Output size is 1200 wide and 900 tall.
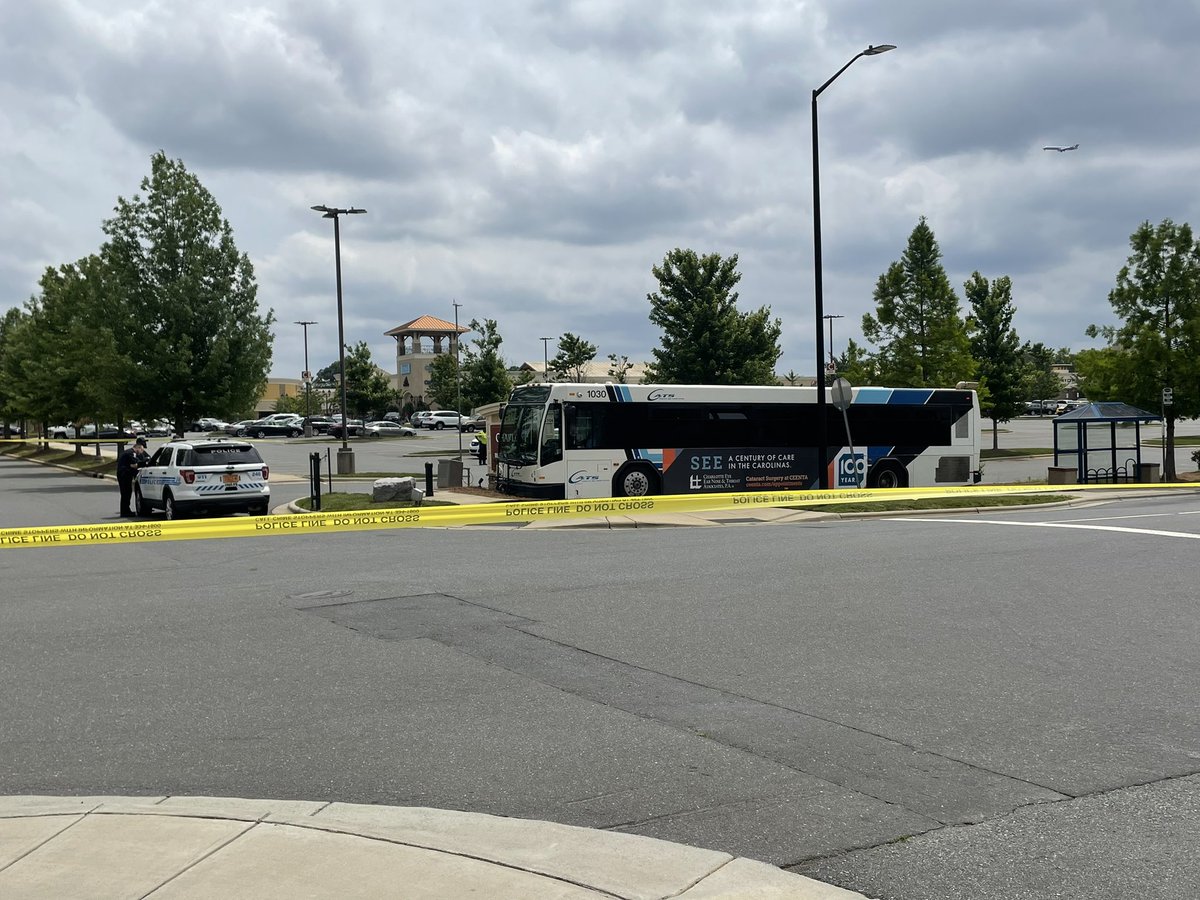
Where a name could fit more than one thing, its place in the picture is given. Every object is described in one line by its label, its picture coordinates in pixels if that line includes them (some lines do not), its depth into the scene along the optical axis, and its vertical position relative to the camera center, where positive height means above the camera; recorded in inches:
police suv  848.3 -35.2
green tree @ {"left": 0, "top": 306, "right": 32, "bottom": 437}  2120.4 +149.5
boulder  951.6 -53.2
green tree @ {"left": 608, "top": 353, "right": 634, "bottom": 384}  3442.4 +191.6
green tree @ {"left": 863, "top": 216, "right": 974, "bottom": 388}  1748.3 +145.0
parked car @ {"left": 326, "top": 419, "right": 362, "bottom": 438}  3435.0 +1.2
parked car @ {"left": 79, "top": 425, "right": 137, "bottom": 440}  3453.5 +12.0
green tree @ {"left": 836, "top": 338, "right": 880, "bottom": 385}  1803.6 +75.9
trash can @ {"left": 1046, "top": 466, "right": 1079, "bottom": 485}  1150.2 -65.7
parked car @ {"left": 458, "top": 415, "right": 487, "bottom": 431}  3257.4 +5.2
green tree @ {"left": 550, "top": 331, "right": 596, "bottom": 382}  3320.6 +206.5
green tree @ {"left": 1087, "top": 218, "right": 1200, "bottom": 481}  1346.0 +106.4
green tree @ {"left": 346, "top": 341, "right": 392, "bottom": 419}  3814.0 +159.0
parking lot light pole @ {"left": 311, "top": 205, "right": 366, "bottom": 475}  1428.4 +126.2
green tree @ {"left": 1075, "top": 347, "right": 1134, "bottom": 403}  1385.3 +50.1
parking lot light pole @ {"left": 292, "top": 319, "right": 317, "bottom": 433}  3512.6 +141.2
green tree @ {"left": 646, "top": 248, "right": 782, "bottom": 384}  2060.8 +176.5
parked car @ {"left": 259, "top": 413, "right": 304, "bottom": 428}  3789.4 +44.5
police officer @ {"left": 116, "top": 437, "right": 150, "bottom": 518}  925.2 -27.3
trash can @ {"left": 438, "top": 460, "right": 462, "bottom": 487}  1154.0 -48.5
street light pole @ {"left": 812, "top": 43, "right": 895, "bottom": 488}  974.4 +100.2
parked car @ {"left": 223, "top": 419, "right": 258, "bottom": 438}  3636.8 +12.5
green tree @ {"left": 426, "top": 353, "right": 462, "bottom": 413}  3688.5 +158.3
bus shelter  1218.0 -36.5
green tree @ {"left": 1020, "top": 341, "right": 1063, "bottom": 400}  4775.1 +145.6
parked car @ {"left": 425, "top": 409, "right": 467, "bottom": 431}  3836.1 +24.8
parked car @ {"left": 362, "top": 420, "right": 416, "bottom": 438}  3437.7 -5.3
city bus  948.6 -18.2
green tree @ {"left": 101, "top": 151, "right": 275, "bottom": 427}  1456.7 +167.0
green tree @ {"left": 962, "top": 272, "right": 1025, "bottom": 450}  1996.8 +121.3
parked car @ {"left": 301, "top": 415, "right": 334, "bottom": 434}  3673.7 +18.0
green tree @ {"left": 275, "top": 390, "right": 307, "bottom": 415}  4980.3 +118.6
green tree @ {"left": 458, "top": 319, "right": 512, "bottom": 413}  2947.8 +146.6
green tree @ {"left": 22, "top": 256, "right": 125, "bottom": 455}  1480.1 +129.2
